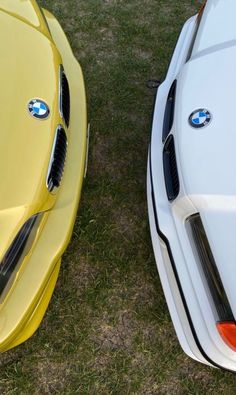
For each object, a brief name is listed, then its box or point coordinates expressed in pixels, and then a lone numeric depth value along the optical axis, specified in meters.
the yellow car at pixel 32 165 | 2.02
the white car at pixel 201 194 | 1.95
